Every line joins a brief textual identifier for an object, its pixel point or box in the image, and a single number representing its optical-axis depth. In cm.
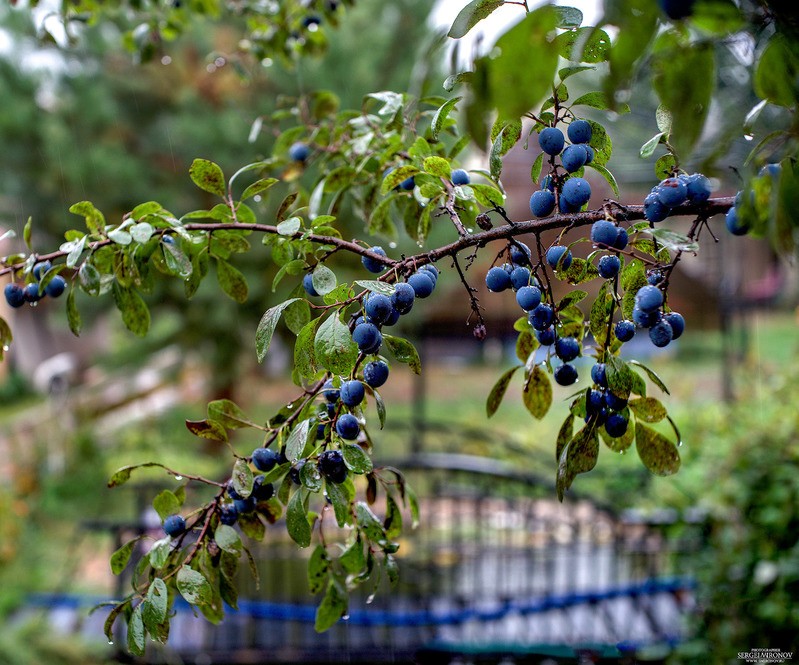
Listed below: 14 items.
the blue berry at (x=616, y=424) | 71
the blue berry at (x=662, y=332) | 70
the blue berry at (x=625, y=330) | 78
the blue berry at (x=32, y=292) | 87
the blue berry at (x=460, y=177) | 93
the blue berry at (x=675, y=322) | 75
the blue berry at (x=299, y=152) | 121
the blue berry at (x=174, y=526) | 78
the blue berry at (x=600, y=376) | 72
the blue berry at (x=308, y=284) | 79
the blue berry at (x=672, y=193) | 64
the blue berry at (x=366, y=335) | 64
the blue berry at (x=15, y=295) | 92
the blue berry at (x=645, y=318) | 67
